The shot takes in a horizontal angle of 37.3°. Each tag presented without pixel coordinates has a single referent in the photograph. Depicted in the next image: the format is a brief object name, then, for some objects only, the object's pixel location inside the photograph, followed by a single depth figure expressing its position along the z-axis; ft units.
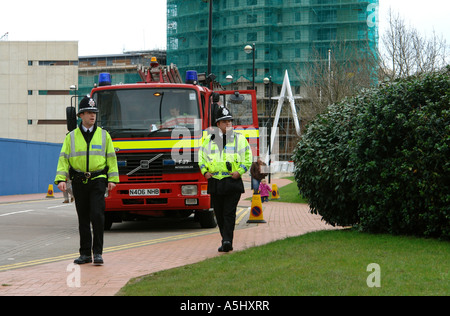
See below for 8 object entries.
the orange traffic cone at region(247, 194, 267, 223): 51.34
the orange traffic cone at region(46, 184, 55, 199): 93.15
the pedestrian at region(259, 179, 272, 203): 83.41
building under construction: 252.62
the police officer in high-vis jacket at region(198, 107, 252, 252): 30.99
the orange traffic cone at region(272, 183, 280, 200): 90.43
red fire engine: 42.50
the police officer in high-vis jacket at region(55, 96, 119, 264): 27.66
